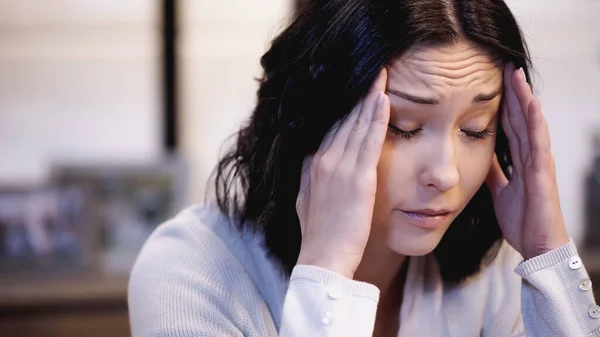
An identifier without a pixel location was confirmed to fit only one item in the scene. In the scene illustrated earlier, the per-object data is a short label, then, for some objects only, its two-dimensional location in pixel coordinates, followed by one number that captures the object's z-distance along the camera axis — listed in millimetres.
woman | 1109
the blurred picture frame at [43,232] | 2590
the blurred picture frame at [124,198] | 2682
